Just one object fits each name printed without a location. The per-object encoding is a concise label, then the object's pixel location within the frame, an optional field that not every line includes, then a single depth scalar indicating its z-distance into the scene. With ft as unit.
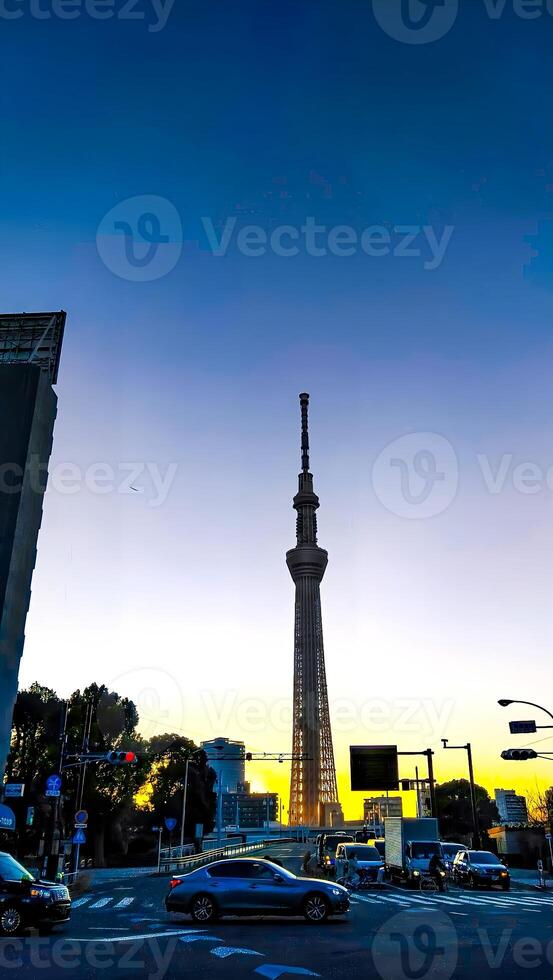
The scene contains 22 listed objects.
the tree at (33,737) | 211.00
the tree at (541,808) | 394.32
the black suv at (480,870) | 105.91
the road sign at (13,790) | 112.16
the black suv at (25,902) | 51.83
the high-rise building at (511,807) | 517.55
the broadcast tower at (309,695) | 518.78
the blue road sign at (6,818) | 105.50
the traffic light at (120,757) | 109.29
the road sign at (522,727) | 110.42
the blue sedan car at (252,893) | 57.67
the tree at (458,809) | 444.14
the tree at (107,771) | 222.89
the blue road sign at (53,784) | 103.04
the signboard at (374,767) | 182.91
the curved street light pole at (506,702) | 115.16
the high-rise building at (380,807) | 544.62
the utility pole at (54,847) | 103.14
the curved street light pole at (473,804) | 173.37
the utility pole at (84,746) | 134.82
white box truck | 110.01
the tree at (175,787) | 291.38
